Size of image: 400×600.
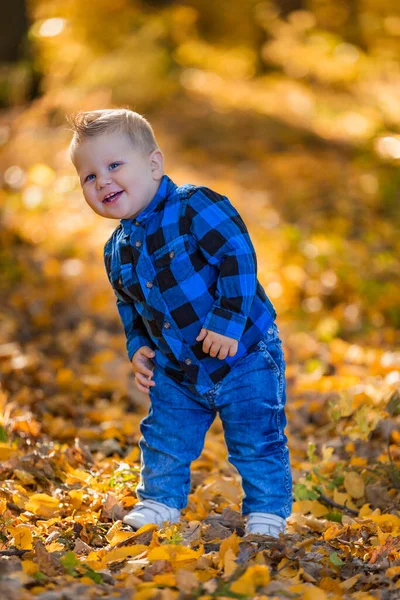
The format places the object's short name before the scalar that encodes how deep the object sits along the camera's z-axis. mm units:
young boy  4812
